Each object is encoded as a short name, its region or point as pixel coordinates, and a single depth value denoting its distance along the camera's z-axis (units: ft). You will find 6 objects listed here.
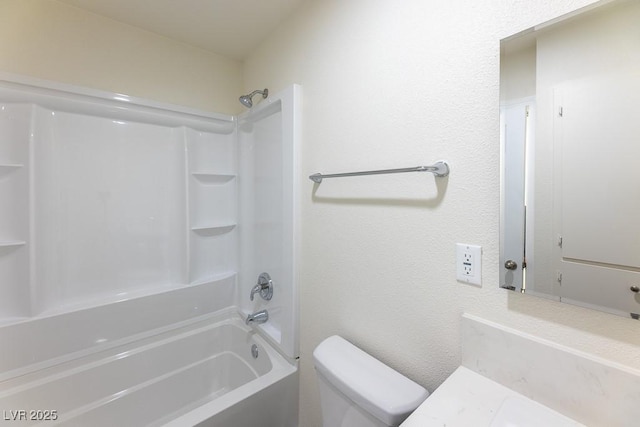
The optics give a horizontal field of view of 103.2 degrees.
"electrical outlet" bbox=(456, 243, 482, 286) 2.42
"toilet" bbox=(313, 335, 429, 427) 2.52
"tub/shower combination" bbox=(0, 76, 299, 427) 4.43
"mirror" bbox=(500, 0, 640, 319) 1.76
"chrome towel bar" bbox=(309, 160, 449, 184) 2.62
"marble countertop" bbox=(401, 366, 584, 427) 1.92
